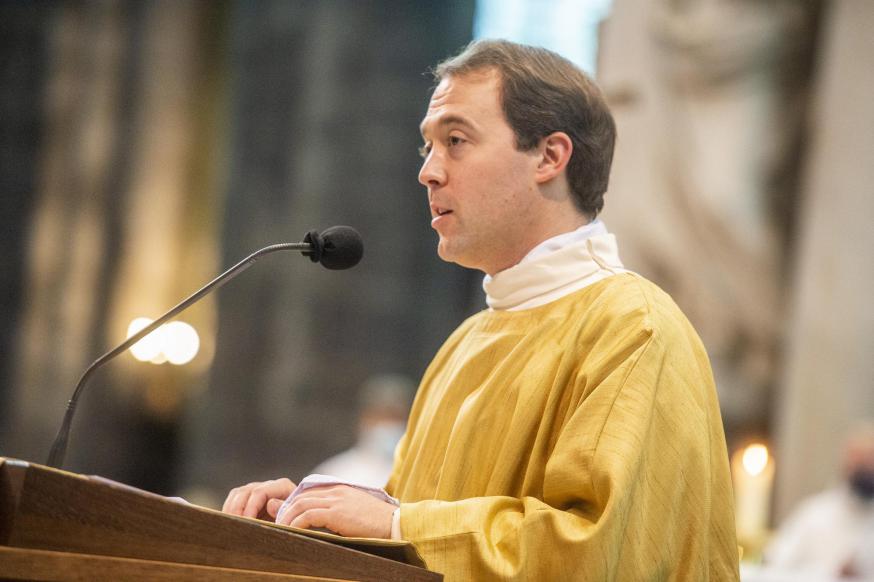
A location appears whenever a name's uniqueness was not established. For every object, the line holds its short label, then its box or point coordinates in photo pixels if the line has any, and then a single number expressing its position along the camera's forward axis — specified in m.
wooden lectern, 3.28
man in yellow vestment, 4.26
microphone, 4.62
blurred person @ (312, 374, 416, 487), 15.94
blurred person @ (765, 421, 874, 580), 11.97
